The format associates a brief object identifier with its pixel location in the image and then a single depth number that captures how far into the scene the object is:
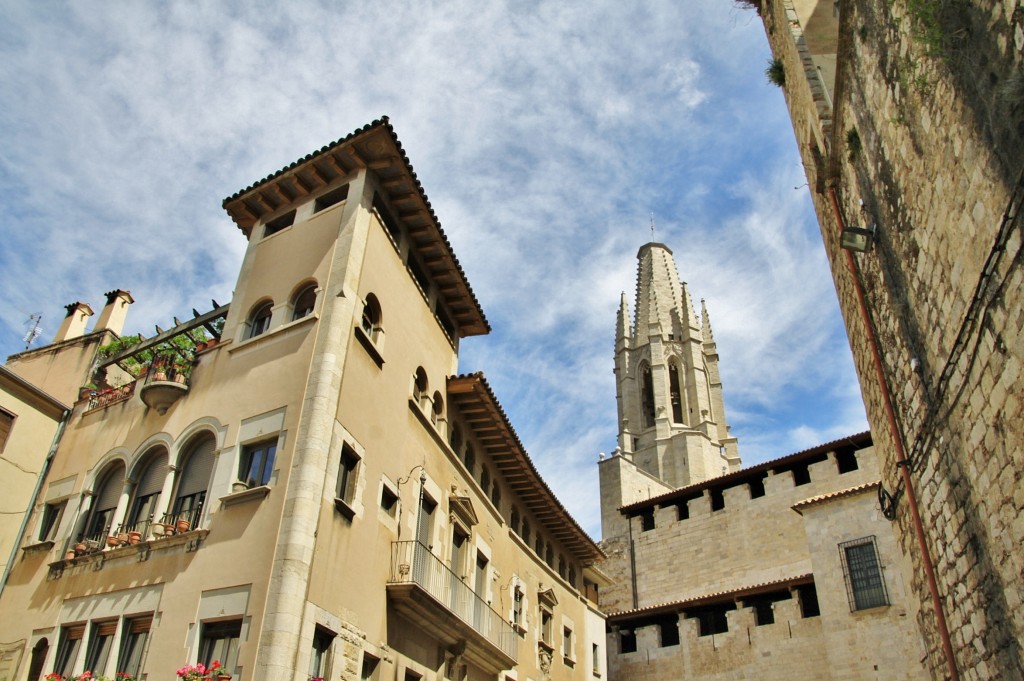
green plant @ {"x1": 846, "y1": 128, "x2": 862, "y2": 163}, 9.44
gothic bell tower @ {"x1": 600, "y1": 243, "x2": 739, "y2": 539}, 60.22
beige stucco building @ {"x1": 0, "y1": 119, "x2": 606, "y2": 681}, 11.75
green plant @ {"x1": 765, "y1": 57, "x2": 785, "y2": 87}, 13.60
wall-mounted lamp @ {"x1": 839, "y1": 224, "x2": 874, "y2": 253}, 9.42
